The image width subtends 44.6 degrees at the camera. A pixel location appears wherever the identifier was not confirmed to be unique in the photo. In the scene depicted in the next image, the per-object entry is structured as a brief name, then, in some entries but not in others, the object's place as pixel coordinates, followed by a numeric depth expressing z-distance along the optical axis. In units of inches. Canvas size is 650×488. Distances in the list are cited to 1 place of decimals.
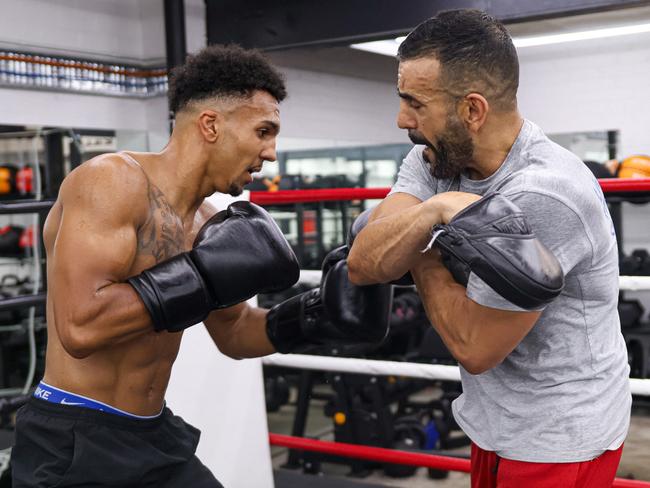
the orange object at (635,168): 168.7
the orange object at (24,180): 179.2
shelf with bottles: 202.8
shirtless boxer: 54.3
